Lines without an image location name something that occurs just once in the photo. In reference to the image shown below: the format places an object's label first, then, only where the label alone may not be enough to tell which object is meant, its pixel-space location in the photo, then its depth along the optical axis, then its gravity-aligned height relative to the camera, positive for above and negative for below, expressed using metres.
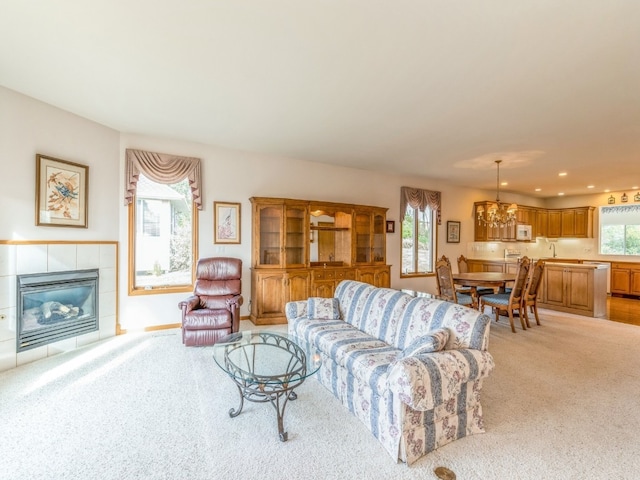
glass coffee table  2.08 -0.92
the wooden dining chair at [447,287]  4.70 -0.67
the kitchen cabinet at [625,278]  7.33 -0.82
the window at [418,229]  6.77 +0.31
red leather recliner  3.74 -0.76
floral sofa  1.84 -0.82
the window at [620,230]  7.75 +0.33
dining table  4.81 -0.57
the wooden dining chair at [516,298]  4.57 -0.83
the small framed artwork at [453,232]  7.42 +0.26
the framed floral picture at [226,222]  4.84 +0.31
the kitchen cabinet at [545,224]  7.85 +0.52
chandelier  5.34 +0.51
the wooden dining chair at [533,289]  4.79 -0.72
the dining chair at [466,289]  5.11 -0.76
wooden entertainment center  4.85 -0.13
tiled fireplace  3.16 -0.62
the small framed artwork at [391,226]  6.54 +0.35
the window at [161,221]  4.35 +0.31
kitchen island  5.53 -0.83
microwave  8.09 +0.28
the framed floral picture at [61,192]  3.42 +0.57
